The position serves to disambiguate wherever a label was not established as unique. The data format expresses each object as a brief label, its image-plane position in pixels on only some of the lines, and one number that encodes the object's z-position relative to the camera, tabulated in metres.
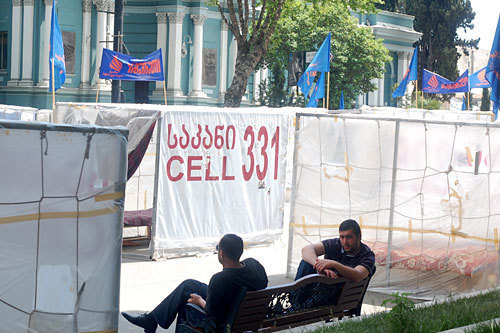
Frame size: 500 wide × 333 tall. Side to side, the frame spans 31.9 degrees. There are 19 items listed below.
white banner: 13.05
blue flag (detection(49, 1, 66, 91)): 17.69
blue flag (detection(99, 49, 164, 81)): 17.97
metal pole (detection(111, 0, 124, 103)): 18.30
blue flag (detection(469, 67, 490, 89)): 31.24
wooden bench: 7.09
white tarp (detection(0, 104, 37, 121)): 19.01
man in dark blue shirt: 7.92
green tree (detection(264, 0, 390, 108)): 39.31
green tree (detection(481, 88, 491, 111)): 62.28
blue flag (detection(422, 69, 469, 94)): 30.06
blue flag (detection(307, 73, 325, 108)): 23.83
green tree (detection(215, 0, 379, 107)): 23.70
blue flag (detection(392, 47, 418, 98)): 32.16
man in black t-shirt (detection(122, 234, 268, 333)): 7.00
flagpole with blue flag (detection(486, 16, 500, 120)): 11.36
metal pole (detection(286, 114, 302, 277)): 11.73
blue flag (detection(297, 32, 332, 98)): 22.06
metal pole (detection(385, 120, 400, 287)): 10.80
